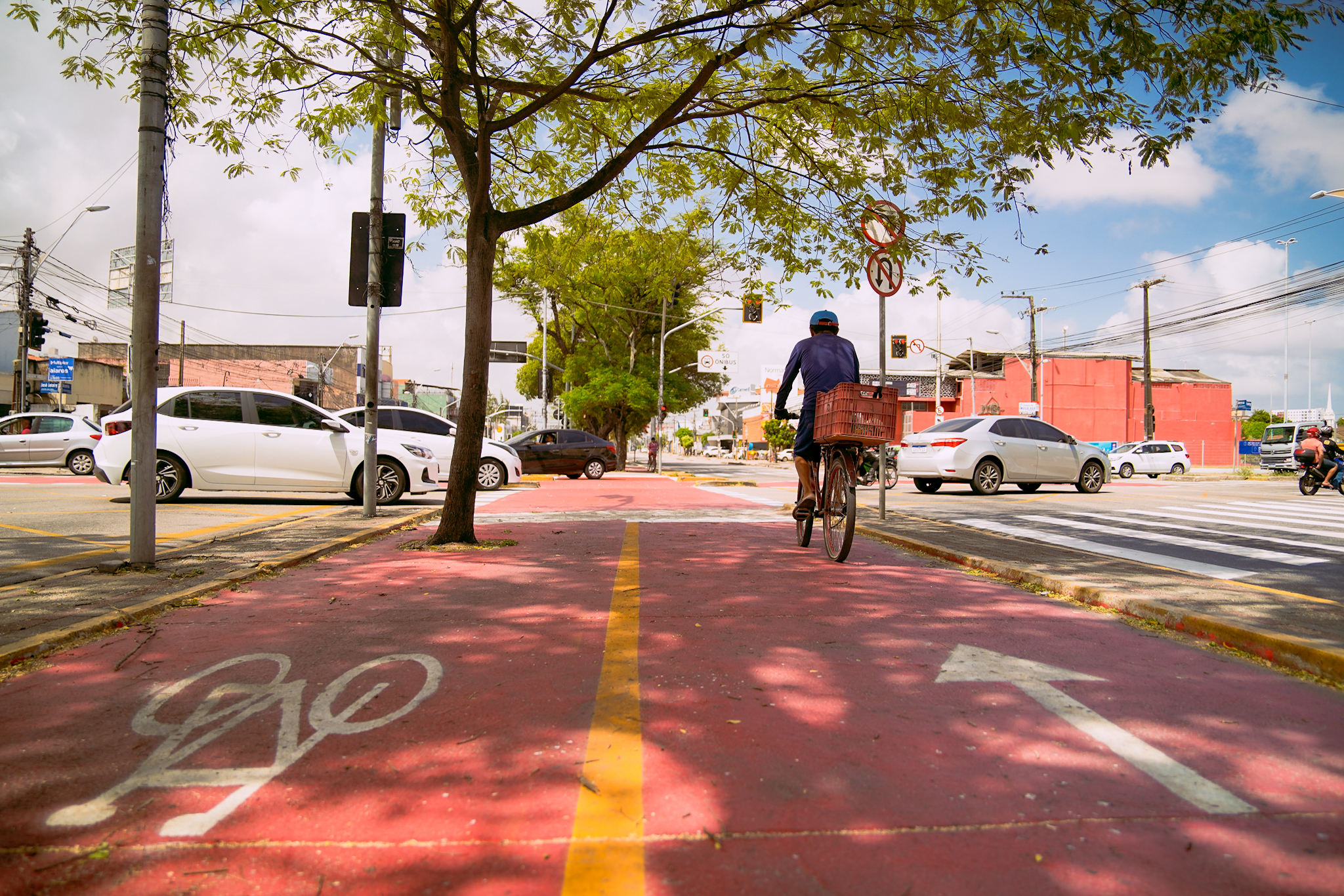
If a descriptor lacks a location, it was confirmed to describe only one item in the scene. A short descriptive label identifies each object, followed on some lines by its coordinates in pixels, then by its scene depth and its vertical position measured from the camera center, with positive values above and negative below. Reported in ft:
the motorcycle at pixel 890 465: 59.31 -0.77
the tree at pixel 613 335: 108.88 +18.25
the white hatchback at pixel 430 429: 47.32 +1.29
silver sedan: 49.93 +0.13
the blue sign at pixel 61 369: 138.51 +13.18
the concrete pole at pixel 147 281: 18.33 +3.76
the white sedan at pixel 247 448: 37.70 +0.04
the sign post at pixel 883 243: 28.68 +7.48
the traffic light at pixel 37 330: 89.04 +12.68
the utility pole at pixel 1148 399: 128.26 +9.17
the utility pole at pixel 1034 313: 133.59 +24.05
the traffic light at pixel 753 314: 63.29 +11.53
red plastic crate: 20.21 +0.99
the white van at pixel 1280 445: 114.73 +1.99
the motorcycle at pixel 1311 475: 57.72 -1.11
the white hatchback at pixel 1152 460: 108.78 -0.29
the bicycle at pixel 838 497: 20.81 -1.11
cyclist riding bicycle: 22.41 +2.26
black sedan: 81.41 -0.06
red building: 171.42 +12.18
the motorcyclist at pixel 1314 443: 58.03 +1.11
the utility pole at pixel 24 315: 93.20 +15.30
